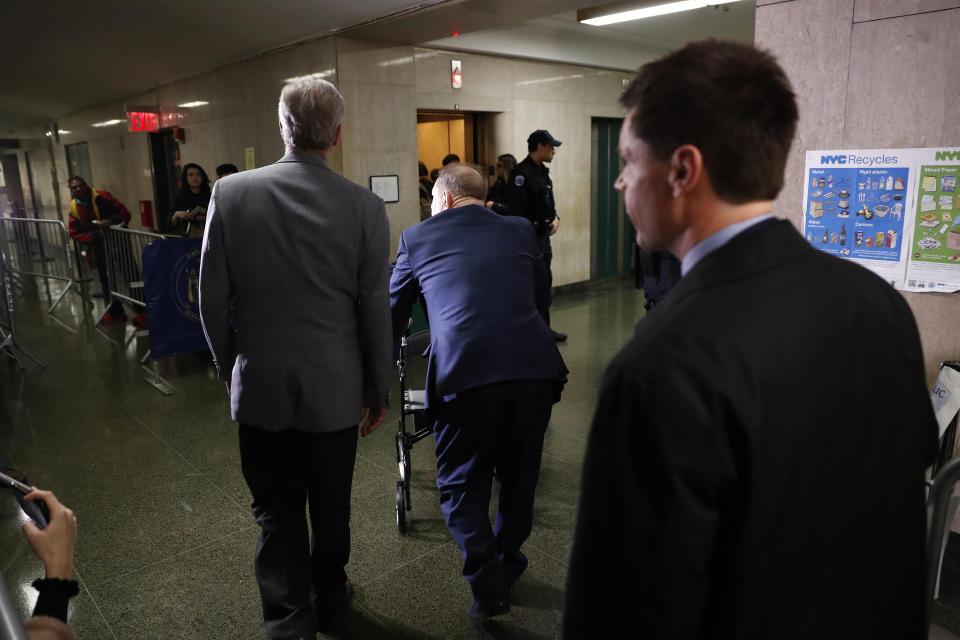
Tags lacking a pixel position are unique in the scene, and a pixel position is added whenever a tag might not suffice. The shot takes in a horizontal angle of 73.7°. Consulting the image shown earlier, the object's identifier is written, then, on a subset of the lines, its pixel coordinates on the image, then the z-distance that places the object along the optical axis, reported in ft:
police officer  20.34
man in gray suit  6.73
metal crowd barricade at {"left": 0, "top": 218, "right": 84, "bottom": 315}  28.33
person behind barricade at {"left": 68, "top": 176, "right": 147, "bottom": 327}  26.66
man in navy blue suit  7.82
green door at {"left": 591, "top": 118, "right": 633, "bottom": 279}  32.68
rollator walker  10.38
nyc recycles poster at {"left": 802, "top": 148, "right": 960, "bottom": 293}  9.12
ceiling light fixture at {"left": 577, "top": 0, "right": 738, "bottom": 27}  20.35
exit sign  32.50
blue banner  17.01
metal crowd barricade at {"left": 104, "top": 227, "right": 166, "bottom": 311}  21.86
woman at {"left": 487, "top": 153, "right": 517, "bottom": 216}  23.36
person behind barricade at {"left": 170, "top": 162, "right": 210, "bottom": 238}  21.57
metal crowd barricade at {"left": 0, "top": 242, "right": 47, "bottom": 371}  19.63
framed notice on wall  22.19
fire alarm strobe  25.53
